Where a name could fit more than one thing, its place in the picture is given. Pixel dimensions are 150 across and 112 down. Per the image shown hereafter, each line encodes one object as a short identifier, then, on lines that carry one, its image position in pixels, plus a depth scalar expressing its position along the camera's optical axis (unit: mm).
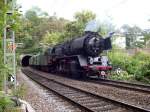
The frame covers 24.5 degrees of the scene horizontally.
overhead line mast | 5027
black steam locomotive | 23484
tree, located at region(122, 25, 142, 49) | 65363
